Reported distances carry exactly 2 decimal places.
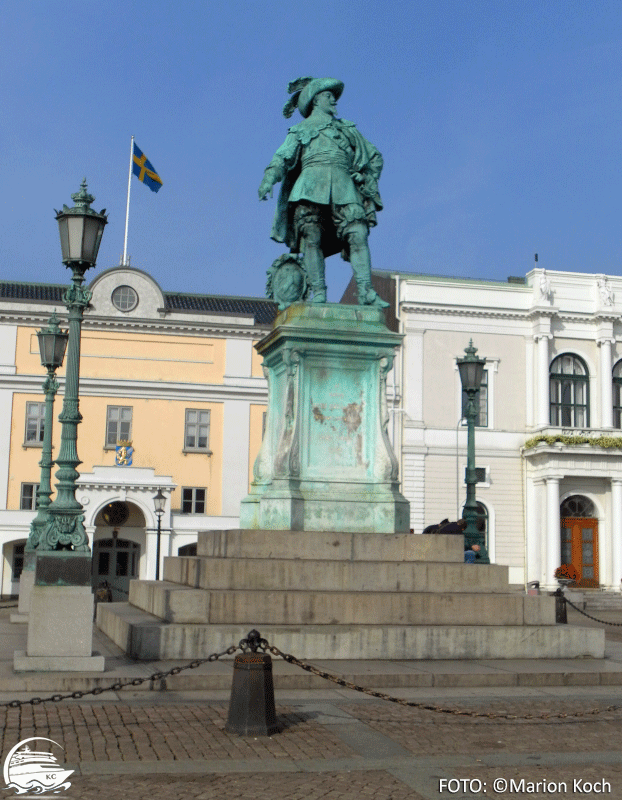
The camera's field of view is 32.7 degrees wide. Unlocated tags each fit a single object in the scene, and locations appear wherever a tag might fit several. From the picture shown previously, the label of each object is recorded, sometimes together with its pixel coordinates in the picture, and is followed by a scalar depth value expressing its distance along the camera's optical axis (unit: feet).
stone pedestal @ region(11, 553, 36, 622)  68.13
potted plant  127.20
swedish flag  158.71
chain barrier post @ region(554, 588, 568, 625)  59.03
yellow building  142.82
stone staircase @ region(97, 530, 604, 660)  37.86
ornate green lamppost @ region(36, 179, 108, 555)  36.45
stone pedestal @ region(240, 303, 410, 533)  44.65
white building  154.81
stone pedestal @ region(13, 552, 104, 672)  34.73
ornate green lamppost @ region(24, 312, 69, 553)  66.08
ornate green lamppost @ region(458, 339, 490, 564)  60.64
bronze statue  49.01
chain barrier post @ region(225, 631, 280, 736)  26.68
